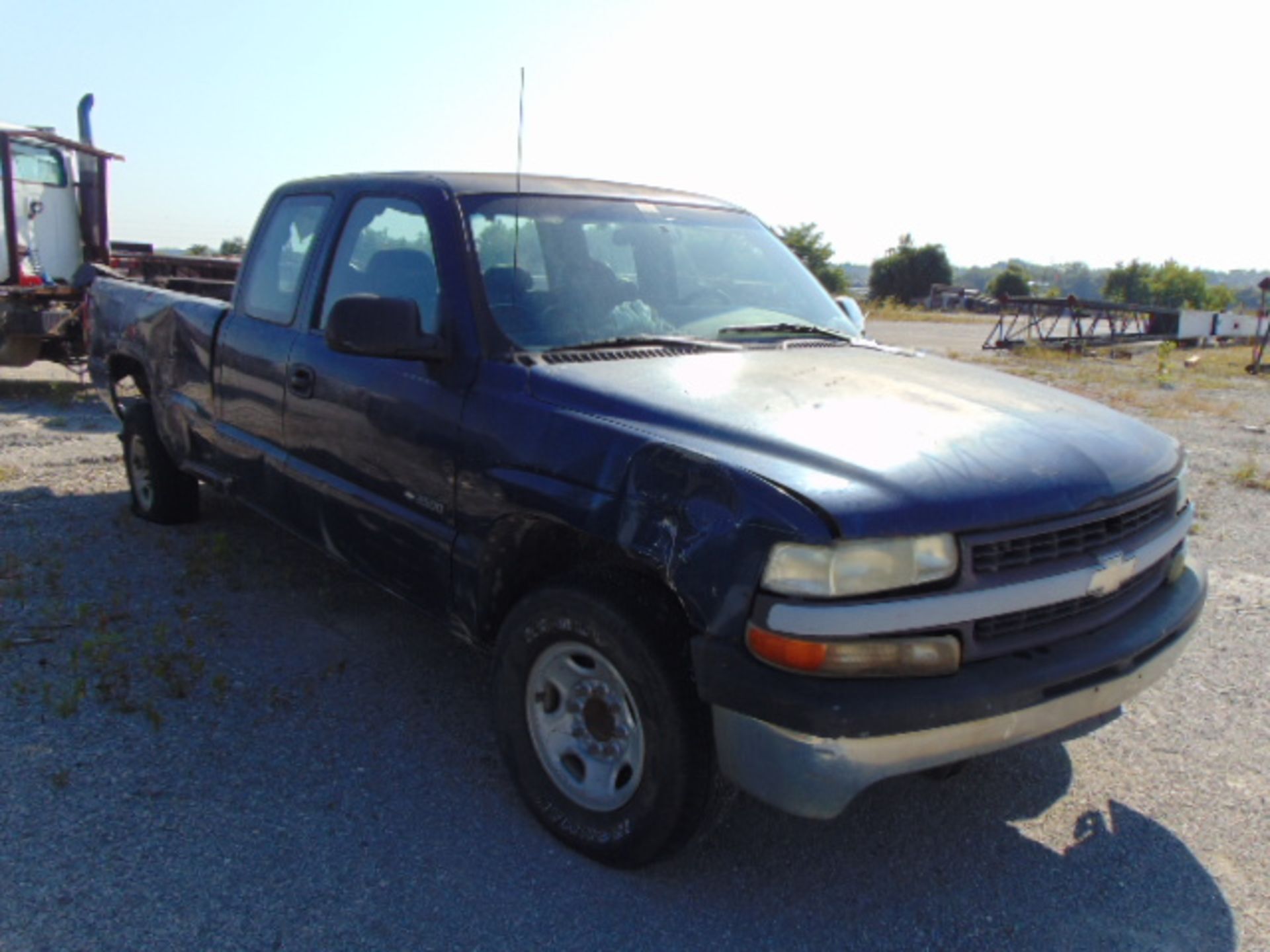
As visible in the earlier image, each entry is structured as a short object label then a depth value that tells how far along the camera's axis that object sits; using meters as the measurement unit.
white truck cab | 10.36
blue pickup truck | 2.32
